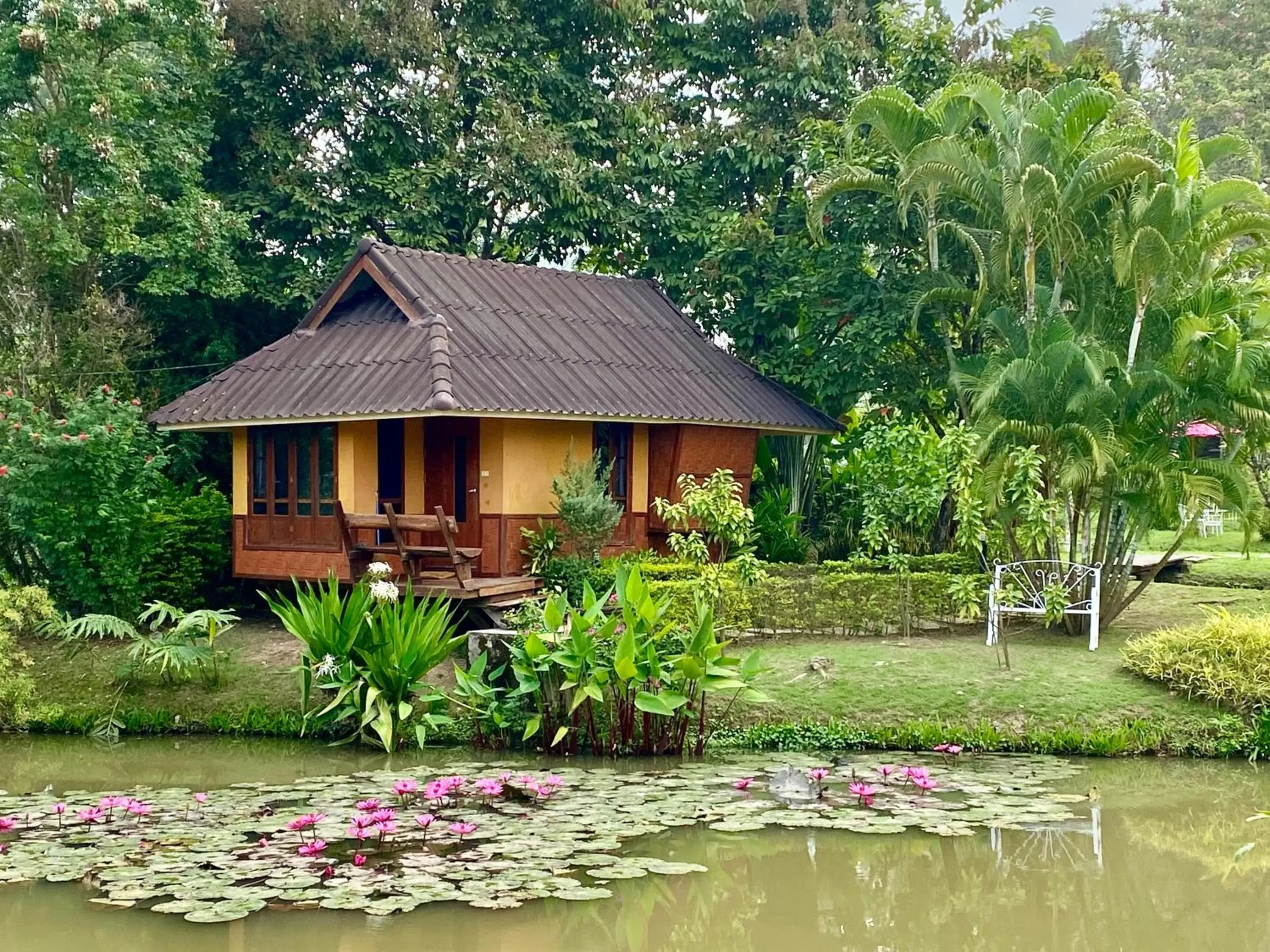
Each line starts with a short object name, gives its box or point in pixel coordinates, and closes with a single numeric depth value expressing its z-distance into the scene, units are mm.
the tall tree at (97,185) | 17469
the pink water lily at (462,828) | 8688
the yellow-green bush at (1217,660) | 12156
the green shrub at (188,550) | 16375
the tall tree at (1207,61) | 35906
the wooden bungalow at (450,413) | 15516
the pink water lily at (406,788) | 9781
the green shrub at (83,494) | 15438
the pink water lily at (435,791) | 9297
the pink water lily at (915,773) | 10023
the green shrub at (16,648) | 13531
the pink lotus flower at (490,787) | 9539
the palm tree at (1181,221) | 14047
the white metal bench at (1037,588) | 14219
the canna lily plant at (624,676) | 11492
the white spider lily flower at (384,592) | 12367
